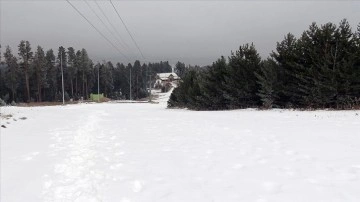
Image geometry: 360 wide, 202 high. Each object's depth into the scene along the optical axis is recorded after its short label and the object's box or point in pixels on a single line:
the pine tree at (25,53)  85.38
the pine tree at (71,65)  105.81
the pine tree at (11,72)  91.81
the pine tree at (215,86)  25.64
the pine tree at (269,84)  19.95
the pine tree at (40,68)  90.19
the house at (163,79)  155.38
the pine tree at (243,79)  22.47
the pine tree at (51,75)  107.69
